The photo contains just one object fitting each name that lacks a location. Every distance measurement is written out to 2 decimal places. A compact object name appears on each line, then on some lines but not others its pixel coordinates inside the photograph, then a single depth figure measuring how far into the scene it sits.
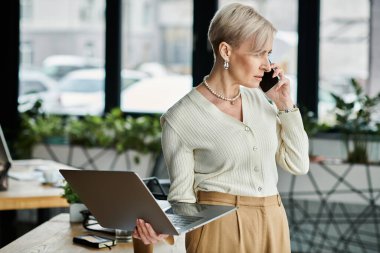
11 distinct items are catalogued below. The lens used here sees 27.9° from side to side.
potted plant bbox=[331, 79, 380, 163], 5.26
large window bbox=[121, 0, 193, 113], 6.23
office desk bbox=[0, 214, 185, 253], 2.79
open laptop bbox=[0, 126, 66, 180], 3.98
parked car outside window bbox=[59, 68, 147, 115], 6.52
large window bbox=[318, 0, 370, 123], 5.69
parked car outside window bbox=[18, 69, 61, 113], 6.50
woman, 2.25
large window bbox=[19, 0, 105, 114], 6.51
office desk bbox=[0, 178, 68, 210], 3.79
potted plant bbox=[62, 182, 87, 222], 3.25
